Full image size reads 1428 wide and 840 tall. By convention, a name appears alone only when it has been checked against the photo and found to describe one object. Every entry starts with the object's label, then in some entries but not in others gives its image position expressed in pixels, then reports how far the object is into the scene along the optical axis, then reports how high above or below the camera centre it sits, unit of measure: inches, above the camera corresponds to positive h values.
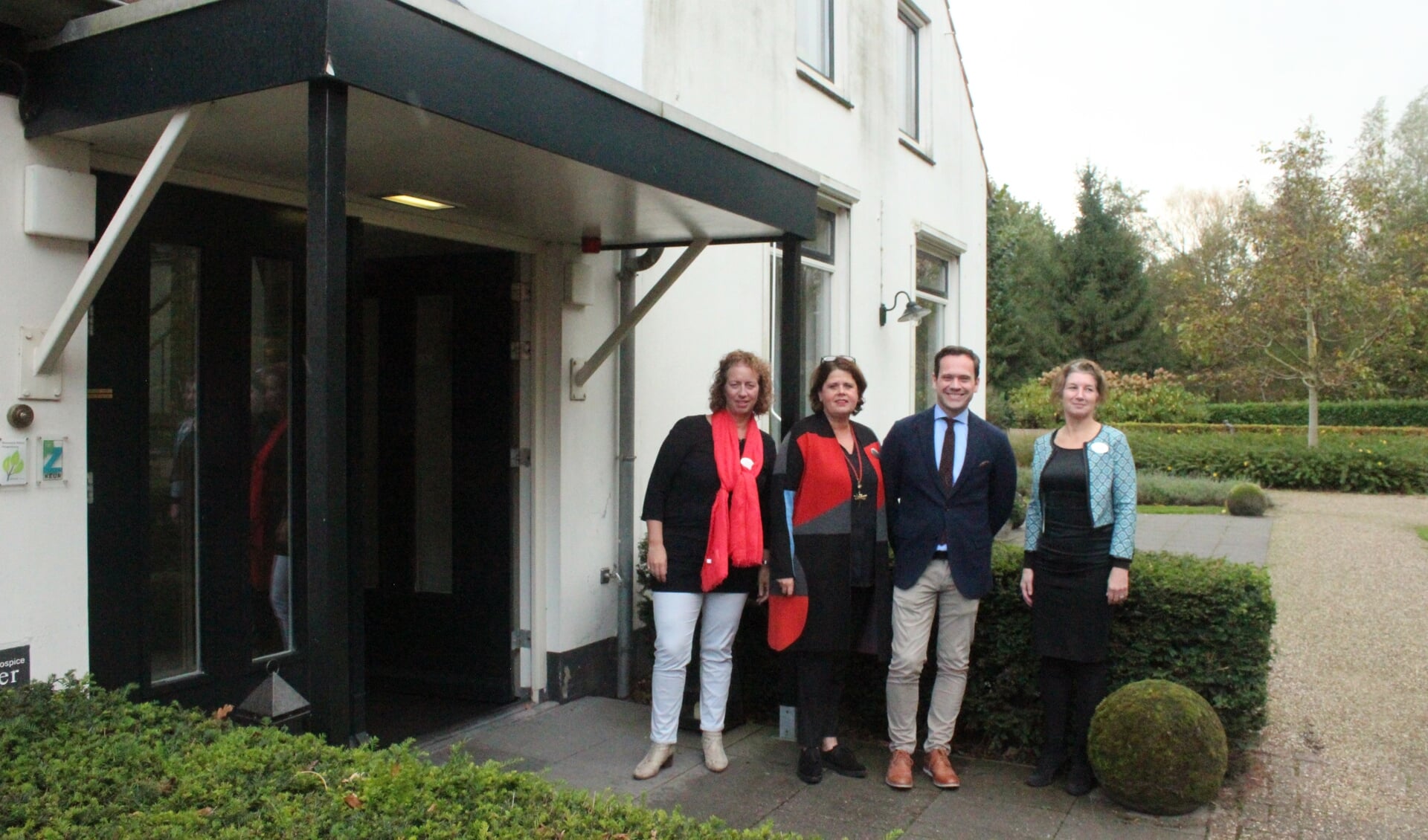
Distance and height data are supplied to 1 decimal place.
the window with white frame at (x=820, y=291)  357.1 +42.5
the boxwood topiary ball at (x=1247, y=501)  615.2 -43.2
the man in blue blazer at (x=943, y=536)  191.0 -19.1
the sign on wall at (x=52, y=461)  149.7 -4.6
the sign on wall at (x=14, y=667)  146.3 -31.0
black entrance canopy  127.5 +40.2
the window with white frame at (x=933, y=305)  464.1 +49.5
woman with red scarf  196.4 -18.6
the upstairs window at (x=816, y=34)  353.1 +122.8
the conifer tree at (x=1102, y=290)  1642.5 +191.6
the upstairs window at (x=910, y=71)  441.1 +138.2
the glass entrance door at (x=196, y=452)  160.4 -3.9
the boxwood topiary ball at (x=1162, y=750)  173.9 -50.4
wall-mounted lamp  399.2 +39.0
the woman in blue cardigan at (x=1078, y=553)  185.2 -21.4
